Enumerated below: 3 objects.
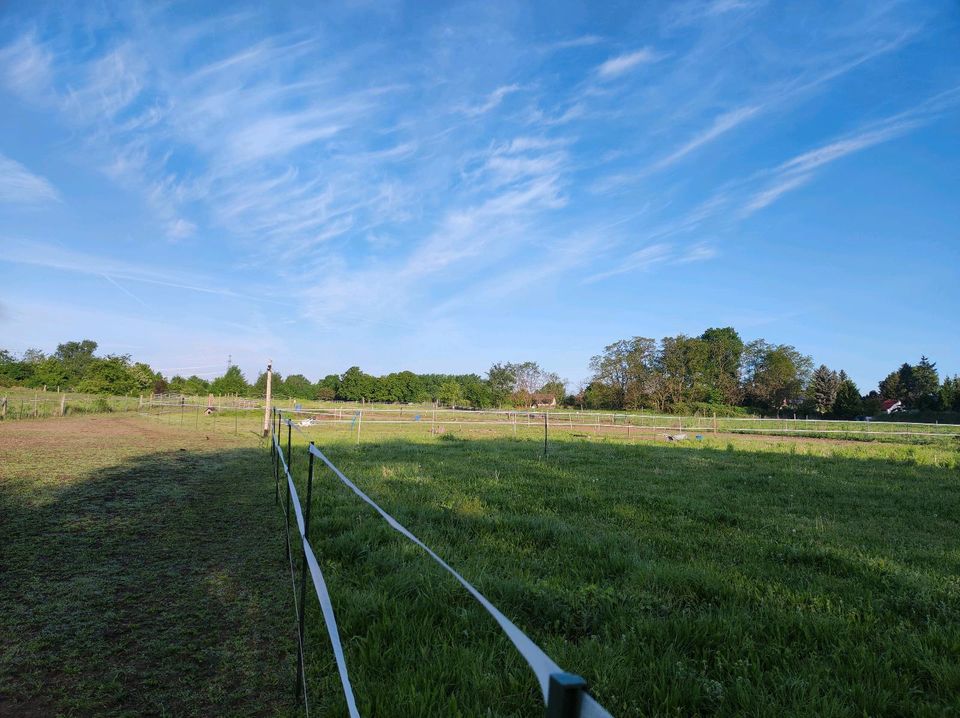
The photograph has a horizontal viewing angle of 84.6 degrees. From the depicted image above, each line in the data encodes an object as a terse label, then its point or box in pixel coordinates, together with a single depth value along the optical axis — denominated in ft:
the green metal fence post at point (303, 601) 9.37
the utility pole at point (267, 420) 70.70
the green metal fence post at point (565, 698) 2.31
